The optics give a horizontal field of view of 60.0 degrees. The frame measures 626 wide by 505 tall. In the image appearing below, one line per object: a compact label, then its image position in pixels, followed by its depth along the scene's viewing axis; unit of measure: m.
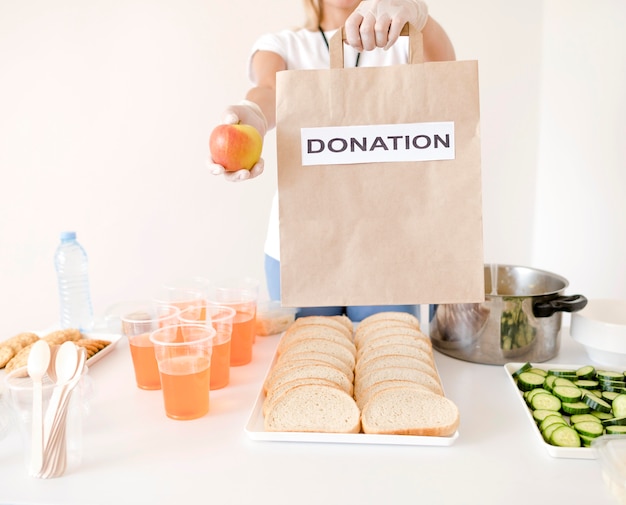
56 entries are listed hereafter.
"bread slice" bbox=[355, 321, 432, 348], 1.32
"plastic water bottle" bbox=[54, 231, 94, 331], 1.86
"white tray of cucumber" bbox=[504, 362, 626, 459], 0.92
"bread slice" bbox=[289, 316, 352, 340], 1.41
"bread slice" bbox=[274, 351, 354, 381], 1.17
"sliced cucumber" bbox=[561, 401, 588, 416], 1.01
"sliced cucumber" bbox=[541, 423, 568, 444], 0.94
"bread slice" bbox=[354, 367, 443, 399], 1.10
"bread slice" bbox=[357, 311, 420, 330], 1.41
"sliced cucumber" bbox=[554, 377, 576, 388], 1.09
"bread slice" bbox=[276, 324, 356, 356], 1.32
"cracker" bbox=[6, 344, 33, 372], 1.25
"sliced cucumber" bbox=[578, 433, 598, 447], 0.92
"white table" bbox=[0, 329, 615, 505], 0.82
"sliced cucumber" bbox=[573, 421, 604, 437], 0.92
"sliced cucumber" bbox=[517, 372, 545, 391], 1.13
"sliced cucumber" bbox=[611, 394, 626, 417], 0.99
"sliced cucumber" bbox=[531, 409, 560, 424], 1.00
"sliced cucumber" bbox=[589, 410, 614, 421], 0.99
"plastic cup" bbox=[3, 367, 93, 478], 0.90
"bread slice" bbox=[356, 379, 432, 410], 1.05
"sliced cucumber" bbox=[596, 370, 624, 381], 1.11
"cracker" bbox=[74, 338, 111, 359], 1.37
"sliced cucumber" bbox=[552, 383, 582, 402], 1.03
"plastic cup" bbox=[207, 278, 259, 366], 1.32
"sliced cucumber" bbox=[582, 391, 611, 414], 1.01
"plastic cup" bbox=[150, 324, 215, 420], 1.04
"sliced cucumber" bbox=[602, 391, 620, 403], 1.06
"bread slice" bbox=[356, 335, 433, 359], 1.26
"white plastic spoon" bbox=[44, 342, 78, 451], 0.88
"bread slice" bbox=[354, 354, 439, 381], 1.16
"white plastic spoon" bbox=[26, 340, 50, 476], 0.87
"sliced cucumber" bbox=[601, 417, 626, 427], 0.96
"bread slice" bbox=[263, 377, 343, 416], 1.05
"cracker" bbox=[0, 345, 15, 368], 1.31
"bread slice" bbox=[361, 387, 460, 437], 0.95
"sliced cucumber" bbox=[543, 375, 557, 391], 1.10
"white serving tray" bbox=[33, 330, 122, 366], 1.35
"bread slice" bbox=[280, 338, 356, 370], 1.24
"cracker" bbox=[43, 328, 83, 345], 1.39
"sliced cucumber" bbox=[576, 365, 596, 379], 1.15
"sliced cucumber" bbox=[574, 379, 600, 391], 1.10
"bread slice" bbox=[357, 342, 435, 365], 1.21
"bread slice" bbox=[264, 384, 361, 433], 0.97
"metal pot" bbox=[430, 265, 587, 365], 1.21
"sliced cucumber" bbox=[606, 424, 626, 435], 0.92
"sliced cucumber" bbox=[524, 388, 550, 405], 1.08
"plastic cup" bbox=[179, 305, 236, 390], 1.18
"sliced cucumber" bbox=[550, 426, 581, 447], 0.92
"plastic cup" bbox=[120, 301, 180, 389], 1.18
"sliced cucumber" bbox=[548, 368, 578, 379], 1.15
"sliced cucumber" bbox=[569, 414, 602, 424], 0.97
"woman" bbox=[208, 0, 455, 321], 1.45
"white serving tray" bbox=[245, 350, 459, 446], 0.94
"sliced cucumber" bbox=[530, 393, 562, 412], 1.04
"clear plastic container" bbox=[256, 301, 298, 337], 1.53
